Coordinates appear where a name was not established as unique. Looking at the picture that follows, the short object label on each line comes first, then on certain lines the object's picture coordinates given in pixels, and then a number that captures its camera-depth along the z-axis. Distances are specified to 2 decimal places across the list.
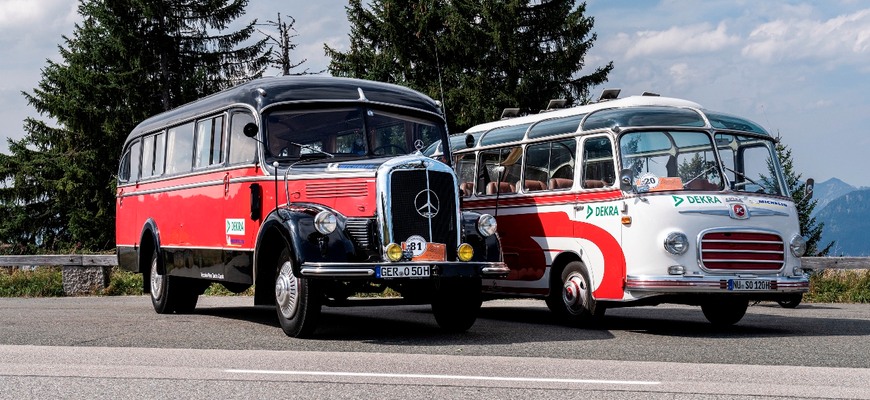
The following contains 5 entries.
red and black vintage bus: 11.34
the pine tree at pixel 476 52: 38.41
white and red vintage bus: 12.42
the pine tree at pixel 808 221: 31.89
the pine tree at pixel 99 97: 40.78
